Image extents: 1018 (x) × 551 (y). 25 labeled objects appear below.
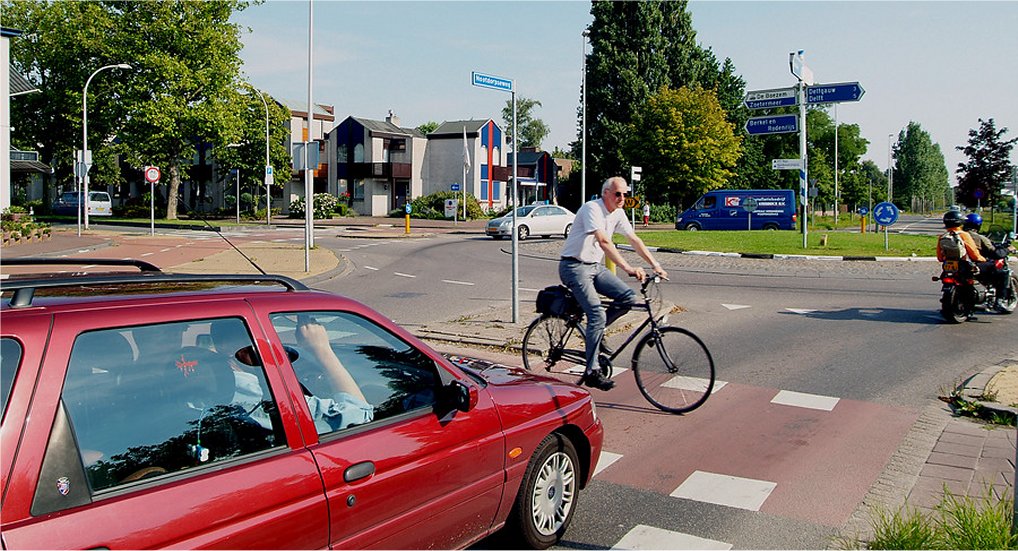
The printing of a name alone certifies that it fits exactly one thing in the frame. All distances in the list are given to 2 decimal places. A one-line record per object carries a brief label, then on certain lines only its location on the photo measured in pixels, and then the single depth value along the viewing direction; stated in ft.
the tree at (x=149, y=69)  151.74
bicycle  23.12
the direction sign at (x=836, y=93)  72.47
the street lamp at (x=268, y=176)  130.41
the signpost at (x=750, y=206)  138.31
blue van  138.51
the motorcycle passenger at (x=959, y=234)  37.78
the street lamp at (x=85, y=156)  114.75
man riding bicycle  23.18
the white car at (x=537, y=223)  112.27
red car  7.95
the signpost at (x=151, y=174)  111.34
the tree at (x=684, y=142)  178.19
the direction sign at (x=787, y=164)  81.54
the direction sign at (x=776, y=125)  78.28
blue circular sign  75.10
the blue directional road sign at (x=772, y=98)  78.01
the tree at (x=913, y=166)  372.99
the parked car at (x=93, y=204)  178.91
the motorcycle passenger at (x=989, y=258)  39.70
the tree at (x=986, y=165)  161.99
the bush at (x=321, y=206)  186.07
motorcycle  38.11
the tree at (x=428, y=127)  425.48
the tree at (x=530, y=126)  410.93
